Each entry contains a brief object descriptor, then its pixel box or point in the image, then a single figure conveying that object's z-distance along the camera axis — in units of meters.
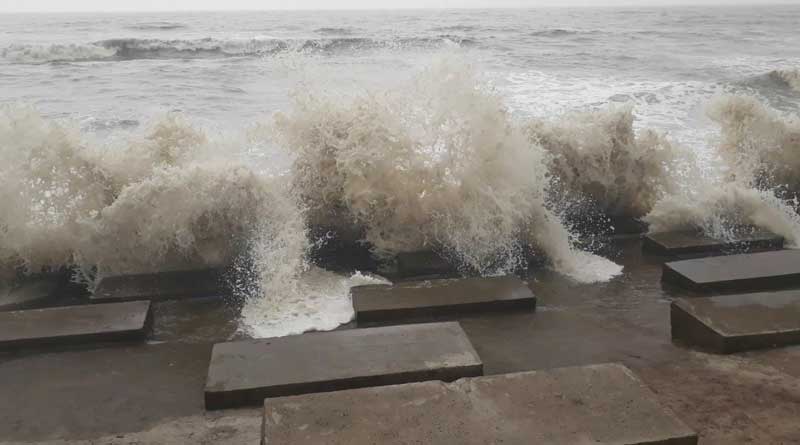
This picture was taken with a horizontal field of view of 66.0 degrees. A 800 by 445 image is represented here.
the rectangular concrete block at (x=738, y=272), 3.97
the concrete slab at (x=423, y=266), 4.45
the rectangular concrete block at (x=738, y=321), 3.12
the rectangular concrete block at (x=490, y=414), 2.18
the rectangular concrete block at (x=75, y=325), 3.34
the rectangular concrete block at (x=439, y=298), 3.67
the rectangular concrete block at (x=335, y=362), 2.75
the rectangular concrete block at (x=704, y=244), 4.80
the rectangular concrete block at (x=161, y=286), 3.98
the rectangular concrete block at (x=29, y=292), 4.09
